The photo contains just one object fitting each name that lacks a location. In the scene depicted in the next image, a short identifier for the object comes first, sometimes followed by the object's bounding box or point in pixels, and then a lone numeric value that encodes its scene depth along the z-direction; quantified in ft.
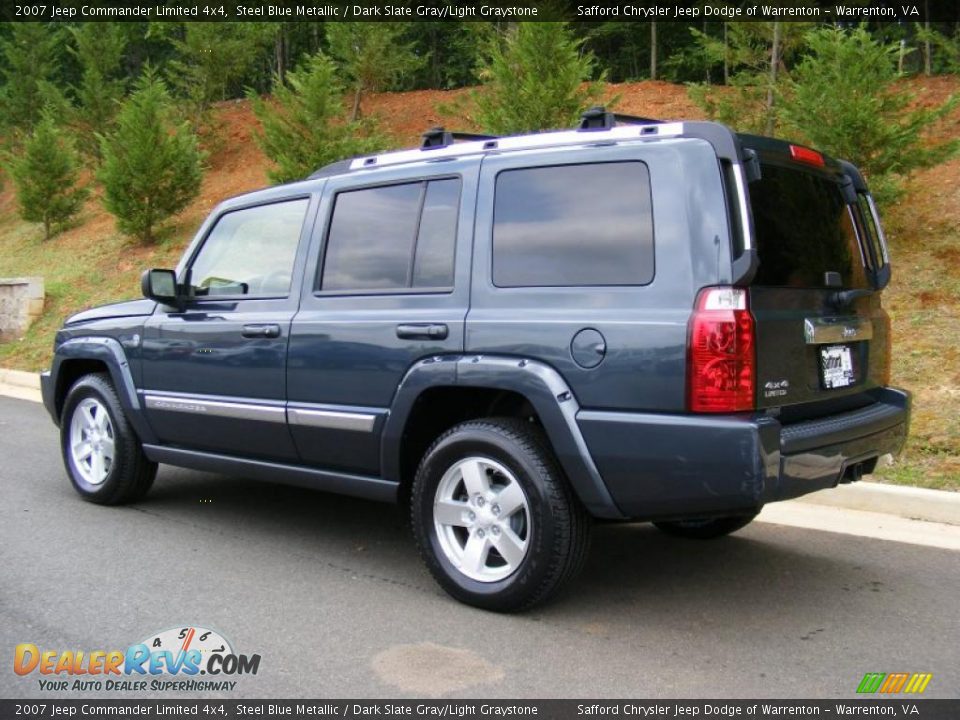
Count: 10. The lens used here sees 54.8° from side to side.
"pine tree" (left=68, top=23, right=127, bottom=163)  76.95
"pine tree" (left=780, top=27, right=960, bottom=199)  31.42
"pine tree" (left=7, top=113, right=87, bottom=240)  65.77
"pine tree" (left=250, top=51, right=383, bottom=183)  50.60
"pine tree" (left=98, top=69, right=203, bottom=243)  55.93
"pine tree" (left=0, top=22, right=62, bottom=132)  91.66
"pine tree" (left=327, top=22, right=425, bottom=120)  63.93
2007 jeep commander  11.21
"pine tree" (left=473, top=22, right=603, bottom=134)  41.09
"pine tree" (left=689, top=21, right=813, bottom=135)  39.47
